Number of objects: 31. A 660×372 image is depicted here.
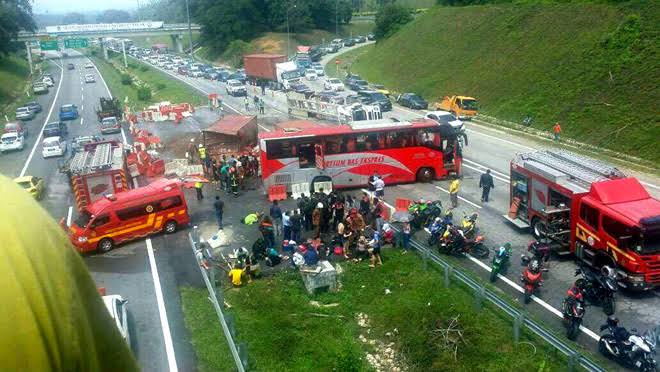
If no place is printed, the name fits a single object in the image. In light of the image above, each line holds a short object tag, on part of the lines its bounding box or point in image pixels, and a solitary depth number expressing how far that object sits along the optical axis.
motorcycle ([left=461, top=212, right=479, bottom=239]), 19.09
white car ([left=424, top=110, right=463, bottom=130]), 40.12
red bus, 27.42
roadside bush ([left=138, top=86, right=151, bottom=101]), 66.56
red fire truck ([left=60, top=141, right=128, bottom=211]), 25.25
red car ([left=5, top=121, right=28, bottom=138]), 46.34
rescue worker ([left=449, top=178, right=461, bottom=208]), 23.83
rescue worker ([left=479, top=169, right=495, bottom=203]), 24.24
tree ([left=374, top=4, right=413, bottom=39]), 84.94
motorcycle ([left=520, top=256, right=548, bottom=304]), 15.54
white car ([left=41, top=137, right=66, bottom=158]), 39.50
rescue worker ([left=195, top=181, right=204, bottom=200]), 27.62
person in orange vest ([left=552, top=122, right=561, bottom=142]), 35.78
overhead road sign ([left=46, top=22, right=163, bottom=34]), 111.56
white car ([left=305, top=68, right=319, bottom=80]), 76.12
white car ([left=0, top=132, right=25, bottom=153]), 42.38
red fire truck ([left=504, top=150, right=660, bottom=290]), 15.22
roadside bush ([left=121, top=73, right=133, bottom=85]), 82.19
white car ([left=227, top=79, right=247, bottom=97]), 65.50
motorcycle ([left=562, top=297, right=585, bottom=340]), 13.59
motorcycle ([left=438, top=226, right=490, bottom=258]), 18.88
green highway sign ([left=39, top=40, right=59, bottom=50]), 90.25
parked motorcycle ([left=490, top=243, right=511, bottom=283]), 17.00
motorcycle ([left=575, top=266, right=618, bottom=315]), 14.68
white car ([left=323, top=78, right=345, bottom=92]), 63.09
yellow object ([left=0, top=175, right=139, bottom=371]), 1.03
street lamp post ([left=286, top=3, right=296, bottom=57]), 103.53
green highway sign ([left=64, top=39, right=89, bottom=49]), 94.11
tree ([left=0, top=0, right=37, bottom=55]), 79.44
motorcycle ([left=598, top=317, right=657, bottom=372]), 12.19
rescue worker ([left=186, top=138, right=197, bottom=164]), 34.93
